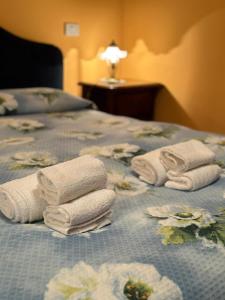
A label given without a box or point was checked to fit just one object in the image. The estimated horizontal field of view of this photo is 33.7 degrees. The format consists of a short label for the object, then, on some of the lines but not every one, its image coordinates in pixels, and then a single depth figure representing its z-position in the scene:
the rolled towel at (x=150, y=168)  1.37
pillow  2.50
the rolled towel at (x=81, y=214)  1.00
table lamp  3.24
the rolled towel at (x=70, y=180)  1.04
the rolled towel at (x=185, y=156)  1.38
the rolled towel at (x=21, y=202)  1.04
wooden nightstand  3.22
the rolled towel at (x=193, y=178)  1.33
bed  0.81
